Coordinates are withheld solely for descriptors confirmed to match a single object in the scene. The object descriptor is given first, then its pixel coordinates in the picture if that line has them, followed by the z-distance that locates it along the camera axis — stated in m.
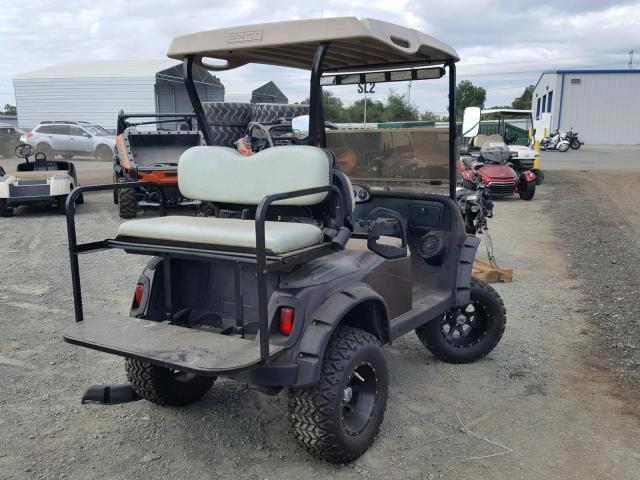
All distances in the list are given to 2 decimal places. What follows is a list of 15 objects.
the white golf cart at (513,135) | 13.59
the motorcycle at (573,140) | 32.06
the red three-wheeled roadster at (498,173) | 12.49
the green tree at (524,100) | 73.69
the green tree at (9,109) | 60.91
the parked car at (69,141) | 22.50
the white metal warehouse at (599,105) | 39.31
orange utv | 9.87
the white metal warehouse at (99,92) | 28.73
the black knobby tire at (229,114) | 12.81
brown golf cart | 2.51
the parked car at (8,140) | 25.05
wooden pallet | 6.08
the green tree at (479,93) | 58.40
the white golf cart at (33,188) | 10.17
